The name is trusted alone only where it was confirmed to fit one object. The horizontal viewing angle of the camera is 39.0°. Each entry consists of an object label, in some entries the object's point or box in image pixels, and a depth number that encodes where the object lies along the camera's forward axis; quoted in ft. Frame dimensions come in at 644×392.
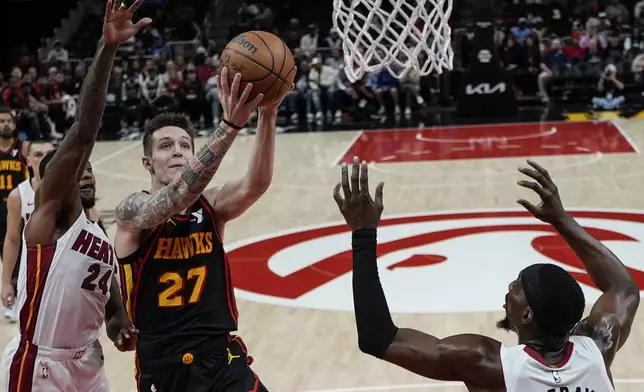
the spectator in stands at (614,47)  61.72
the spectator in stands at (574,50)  61.93
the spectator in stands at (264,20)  74.02
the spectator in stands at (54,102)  63.26
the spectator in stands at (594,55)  61.31
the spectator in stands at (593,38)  61.57
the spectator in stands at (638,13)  65.93
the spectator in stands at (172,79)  63.72
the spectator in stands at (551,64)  61.52
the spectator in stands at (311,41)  67.89
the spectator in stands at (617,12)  66.08
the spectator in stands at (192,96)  63.46
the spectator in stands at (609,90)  59.26
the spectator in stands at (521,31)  64.30
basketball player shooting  11.60
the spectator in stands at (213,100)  63.00
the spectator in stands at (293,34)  70.71
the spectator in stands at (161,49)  71.82
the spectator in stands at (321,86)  61.72
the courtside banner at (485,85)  56.29
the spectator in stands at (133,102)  64.49
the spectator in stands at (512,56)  61.83
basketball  11.37
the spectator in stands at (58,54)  73.46
